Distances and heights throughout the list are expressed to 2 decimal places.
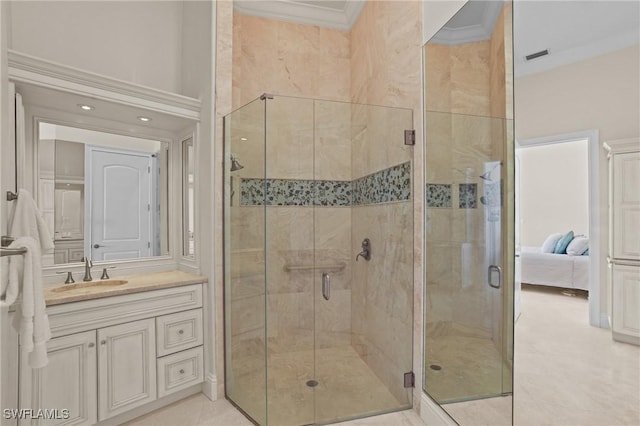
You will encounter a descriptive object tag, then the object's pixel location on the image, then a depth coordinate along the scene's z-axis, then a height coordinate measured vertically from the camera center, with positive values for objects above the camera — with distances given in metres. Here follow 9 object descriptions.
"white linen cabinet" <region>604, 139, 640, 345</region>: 1.01 -0.07
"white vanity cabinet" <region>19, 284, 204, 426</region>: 1.87 -0.84
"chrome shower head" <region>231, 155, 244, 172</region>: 2.38 +0.33
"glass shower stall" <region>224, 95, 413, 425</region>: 2.26 -0.32
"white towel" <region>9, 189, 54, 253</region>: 1.58 -0.02
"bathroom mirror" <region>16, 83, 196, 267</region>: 2.33 +0.29
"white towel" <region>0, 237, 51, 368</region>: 1.25 -0.31
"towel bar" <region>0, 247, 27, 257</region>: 1.14 -0.13
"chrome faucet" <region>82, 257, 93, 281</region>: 2.46 -0.39
